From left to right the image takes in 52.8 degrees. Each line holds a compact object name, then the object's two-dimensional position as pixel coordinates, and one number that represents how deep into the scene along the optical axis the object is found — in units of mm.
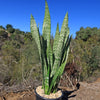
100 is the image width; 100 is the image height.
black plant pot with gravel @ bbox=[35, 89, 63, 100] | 1495
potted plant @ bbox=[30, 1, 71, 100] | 1515
